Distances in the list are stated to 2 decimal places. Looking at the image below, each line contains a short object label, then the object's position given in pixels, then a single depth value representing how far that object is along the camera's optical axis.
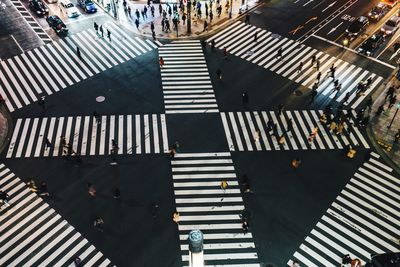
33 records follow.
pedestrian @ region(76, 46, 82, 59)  44.12
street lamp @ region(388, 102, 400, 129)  35.79
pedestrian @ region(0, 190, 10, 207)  29.26
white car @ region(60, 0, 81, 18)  51.62
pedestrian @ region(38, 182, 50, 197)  29.64
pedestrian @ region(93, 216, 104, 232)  27.70
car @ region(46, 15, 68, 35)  47.97
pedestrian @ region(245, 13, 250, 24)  49.93
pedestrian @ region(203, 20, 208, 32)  47.87
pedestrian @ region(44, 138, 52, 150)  33.30
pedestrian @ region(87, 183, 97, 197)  29.40
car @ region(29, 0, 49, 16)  51.79
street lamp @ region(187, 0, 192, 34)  47.31
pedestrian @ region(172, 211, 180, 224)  27.92
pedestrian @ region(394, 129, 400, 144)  34.22
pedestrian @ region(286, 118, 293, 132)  35.34
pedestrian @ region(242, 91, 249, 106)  38.00
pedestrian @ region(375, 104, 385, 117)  36.38
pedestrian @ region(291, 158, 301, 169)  32.31
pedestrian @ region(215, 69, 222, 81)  40.69
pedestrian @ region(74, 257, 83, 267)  25.34
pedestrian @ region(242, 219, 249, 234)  27.72
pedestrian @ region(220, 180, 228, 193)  30.20
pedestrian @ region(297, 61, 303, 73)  42.47
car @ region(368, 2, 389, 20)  51.58
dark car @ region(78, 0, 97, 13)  52.16
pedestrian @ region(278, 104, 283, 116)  36.70
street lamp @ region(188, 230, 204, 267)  15.80
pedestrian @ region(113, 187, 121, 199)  29.31
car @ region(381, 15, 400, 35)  47.94
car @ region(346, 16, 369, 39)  47.81
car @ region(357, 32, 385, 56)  45.12
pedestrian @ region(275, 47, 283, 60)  43.96
